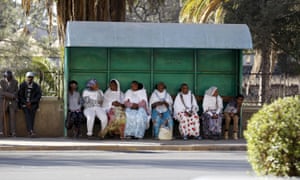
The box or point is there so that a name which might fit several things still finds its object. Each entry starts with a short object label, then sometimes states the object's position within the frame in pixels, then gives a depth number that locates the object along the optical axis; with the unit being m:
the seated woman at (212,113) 20.39
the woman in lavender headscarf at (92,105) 20.00
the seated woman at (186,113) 20.30
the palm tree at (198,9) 32.38
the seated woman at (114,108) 20.14
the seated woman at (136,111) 20.19
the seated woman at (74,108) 20.08
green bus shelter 20.30
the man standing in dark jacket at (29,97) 20.28
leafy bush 8.05
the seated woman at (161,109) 20.30
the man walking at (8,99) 20.28
